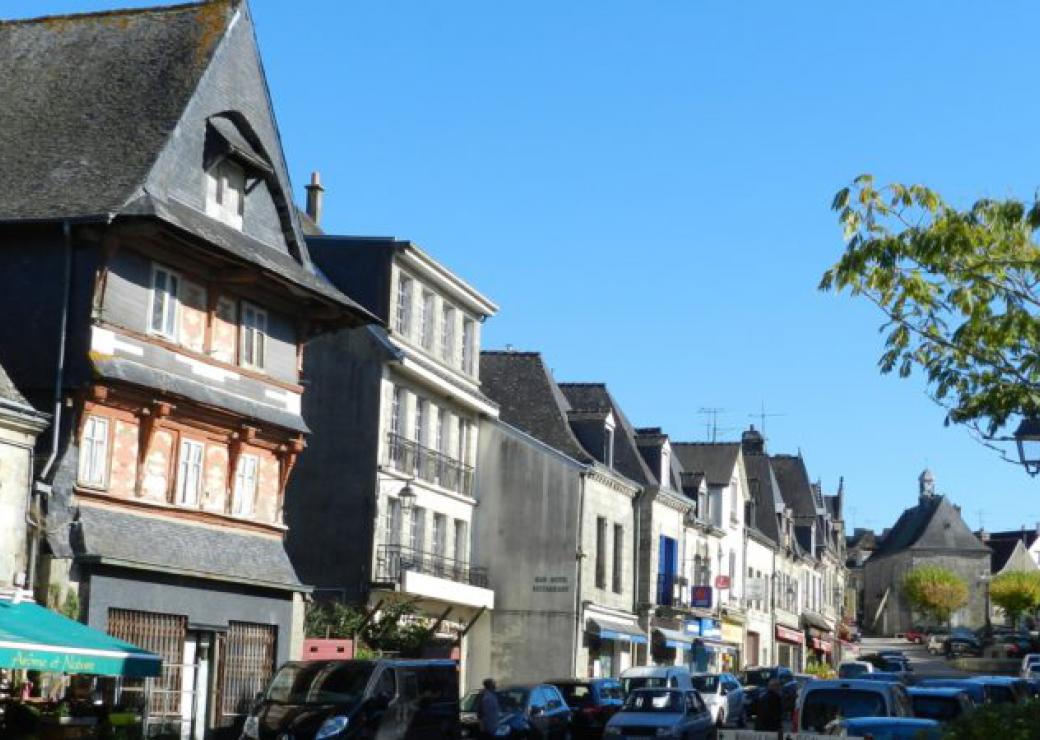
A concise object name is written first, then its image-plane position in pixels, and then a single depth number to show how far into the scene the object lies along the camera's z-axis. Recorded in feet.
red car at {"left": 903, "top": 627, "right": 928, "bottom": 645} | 359.70
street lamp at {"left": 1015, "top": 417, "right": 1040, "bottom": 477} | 52.80
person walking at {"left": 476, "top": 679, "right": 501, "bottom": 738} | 88.07
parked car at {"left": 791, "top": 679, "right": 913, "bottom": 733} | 67.97
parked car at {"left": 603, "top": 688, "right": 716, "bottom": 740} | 91.97
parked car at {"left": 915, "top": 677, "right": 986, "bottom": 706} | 92.12
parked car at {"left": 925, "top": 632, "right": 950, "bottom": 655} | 327.71
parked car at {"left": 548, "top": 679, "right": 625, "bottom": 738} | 107.76
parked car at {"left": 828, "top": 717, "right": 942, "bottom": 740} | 58.08
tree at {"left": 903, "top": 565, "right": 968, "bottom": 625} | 393.29
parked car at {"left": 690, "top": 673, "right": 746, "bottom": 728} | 125.39
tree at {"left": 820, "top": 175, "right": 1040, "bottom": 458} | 50.57
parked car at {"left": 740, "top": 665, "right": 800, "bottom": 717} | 120.08
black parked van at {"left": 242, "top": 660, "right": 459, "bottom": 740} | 67.92
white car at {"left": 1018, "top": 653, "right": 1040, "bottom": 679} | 179.73
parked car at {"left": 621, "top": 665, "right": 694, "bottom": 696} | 122.01
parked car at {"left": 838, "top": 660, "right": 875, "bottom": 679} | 168.45
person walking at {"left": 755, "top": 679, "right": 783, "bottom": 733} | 82.94
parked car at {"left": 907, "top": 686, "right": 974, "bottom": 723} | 76.89
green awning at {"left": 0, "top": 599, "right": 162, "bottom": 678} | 62.54
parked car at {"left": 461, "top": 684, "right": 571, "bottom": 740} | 93.91
